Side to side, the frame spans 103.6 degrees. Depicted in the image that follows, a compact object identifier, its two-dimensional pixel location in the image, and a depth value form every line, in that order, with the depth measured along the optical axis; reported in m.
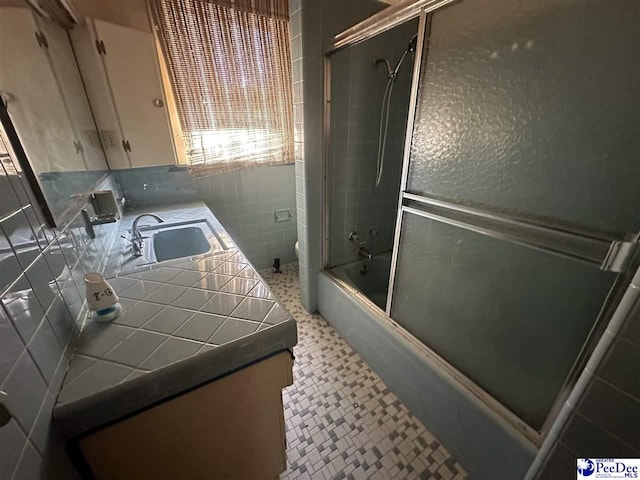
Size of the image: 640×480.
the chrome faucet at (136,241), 1.24
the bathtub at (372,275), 1.97
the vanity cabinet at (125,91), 1.43
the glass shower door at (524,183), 0.61
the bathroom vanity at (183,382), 0.59
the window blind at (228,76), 1.67
